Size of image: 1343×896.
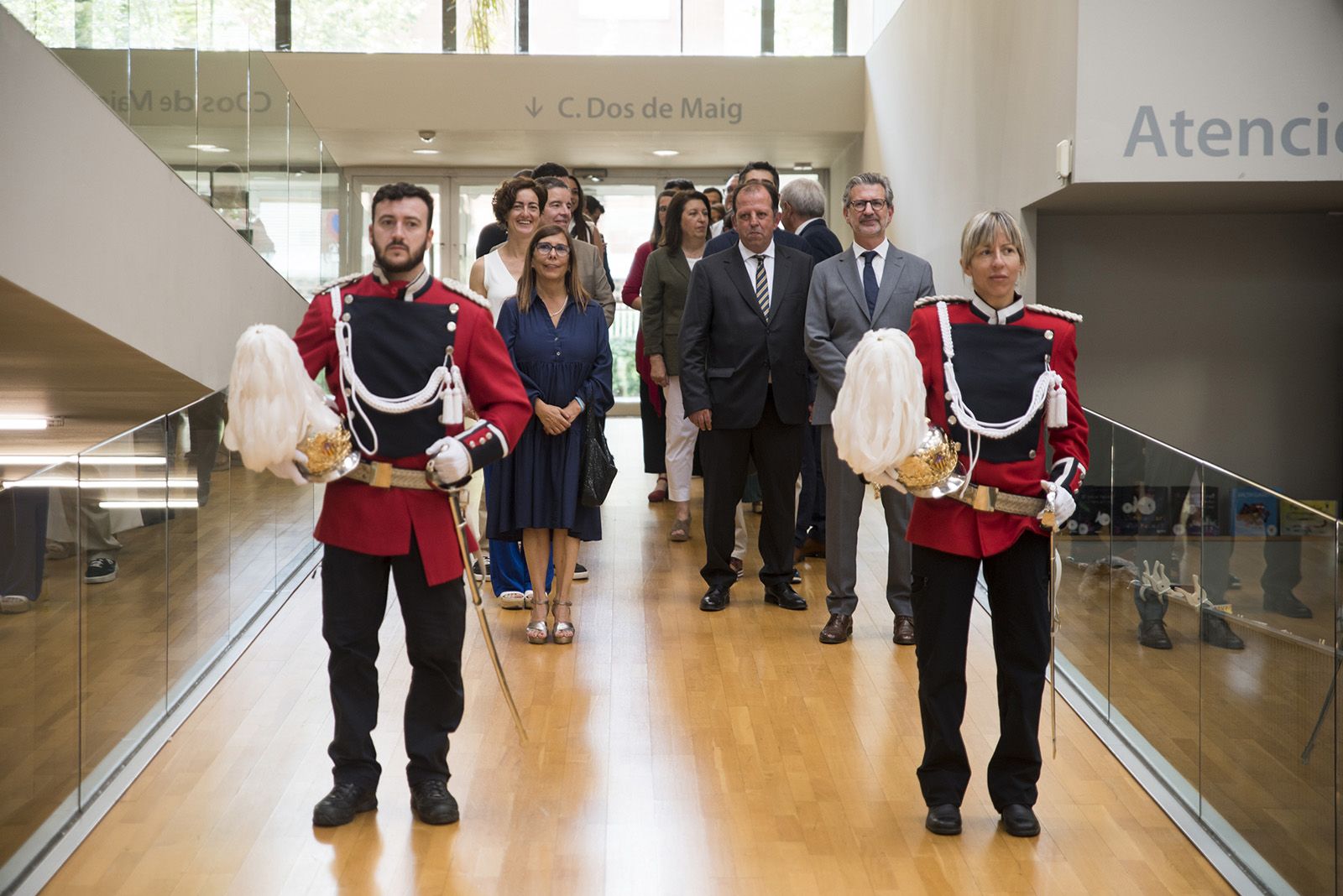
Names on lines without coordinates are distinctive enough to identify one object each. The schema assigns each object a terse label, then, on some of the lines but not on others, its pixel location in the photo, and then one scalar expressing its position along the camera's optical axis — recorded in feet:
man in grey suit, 18.24
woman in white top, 19.25
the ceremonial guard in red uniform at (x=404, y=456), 11.91
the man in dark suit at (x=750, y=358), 19.56
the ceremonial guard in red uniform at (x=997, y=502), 11.94
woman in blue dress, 18.34
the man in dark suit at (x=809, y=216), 22.86
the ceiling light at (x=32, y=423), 25.55
